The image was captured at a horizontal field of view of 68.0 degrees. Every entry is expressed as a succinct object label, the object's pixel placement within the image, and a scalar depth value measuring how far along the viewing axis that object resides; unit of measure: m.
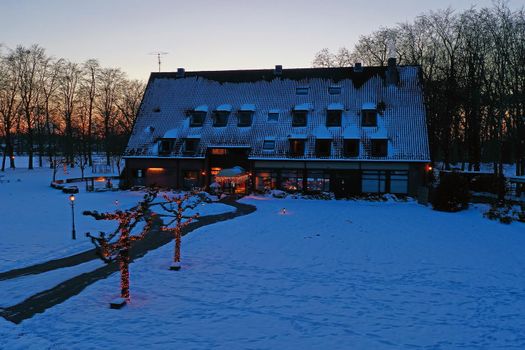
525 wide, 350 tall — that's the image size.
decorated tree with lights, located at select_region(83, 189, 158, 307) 11.60
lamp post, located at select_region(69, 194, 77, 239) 18.68
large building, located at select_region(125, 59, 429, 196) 33.50
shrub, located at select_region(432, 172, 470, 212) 27.69
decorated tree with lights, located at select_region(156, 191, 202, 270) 14.67
